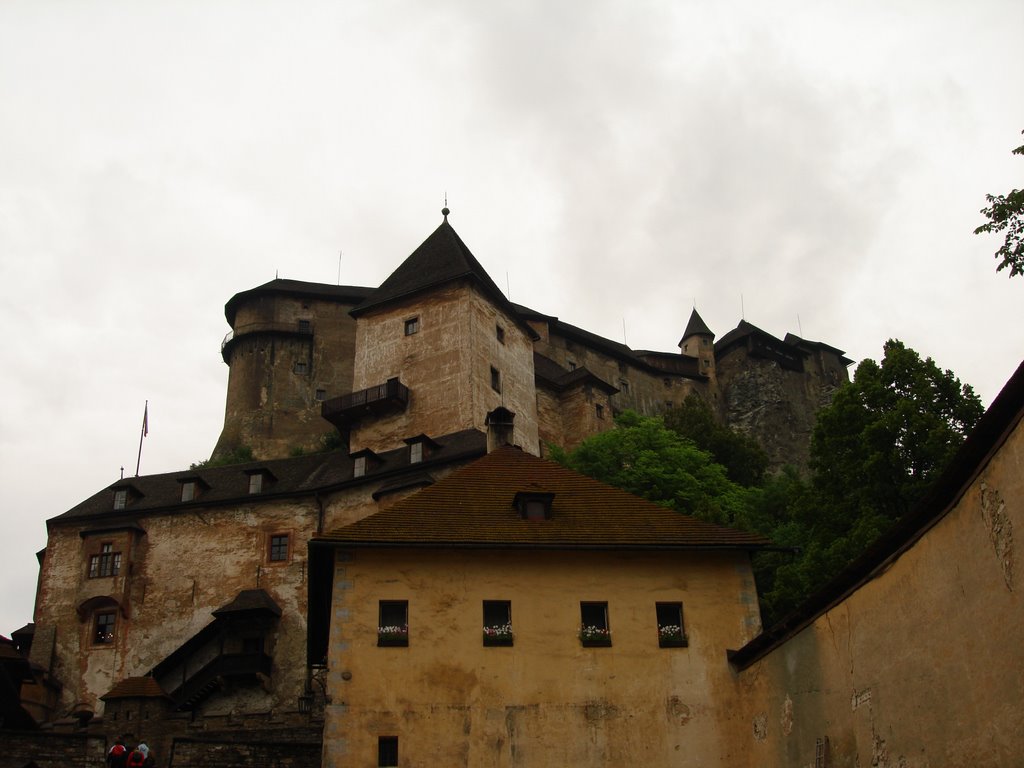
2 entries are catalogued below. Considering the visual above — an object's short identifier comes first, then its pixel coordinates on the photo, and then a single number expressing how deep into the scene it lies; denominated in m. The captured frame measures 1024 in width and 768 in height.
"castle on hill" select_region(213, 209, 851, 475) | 49.25
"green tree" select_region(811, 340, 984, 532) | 28.62
